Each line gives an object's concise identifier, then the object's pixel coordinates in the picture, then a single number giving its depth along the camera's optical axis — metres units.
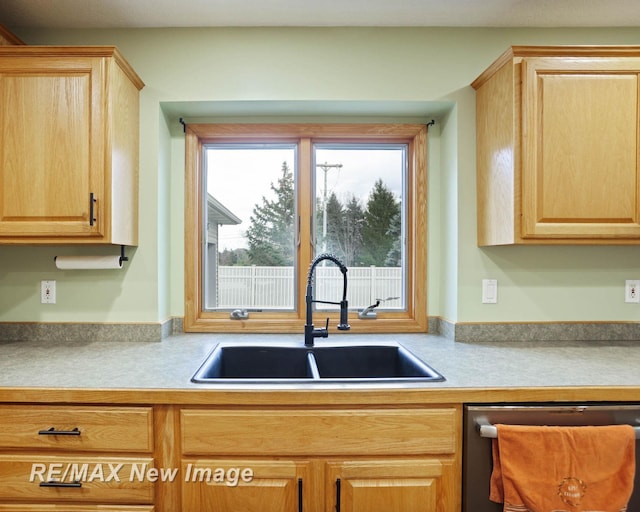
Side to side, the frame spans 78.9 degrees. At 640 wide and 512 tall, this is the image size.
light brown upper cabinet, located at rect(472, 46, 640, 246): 1.58
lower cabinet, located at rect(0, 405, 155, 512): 1.25
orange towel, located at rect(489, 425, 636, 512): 1.20
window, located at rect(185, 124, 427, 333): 2.13
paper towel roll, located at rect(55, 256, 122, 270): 1.80
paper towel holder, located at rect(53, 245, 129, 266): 1.84
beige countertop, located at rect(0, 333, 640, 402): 1.25
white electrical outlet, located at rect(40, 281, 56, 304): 1.90
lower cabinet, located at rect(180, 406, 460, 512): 1.26
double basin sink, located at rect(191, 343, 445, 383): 1.79
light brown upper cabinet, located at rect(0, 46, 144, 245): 1.58
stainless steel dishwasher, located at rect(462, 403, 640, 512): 1.25
